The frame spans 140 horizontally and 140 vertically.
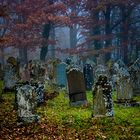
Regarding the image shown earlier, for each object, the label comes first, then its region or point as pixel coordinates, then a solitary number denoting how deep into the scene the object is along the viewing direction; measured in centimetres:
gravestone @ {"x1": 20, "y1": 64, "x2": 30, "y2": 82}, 2110
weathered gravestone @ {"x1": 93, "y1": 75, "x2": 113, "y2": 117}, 1133
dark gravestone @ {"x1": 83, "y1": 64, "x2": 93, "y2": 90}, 1914
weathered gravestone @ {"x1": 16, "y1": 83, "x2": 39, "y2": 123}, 1089
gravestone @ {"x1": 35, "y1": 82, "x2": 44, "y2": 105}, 1438
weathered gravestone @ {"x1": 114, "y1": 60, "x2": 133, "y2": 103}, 1387
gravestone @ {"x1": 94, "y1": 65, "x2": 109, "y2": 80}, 1989
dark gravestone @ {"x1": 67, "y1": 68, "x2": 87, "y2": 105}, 1401
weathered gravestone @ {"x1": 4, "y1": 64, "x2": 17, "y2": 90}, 1787
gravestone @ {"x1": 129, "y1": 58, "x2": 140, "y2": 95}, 1653
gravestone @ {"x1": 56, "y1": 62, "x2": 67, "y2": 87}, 2291
